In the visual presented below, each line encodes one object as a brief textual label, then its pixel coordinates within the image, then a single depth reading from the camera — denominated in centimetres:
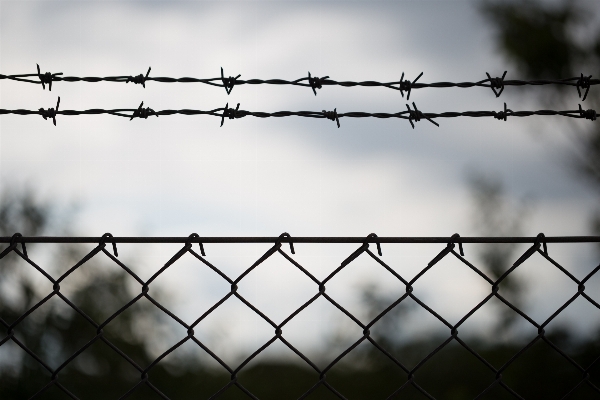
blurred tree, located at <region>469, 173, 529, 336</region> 954
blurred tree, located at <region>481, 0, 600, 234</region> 999
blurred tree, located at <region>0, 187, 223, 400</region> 917
